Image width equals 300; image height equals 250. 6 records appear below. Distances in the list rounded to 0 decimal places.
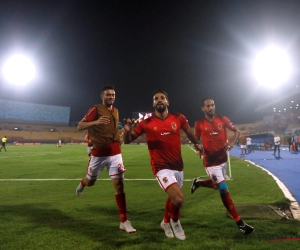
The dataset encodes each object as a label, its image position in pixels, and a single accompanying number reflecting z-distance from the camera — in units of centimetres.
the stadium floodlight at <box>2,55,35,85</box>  4894
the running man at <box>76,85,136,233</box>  525
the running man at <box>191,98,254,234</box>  541
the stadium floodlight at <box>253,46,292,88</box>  3944
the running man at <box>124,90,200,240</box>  447
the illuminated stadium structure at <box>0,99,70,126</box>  7269
